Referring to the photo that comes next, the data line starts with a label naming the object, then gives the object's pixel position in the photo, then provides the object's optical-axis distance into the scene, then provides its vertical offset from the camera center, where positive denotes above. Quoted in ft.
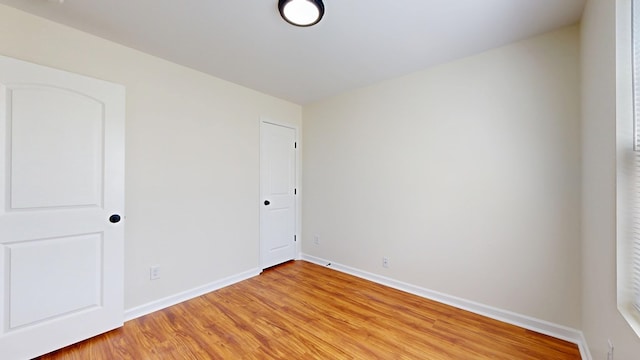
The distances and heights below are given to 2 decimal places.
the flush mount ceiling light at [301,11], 5.29 +3.78
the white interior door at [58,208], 5.46 -0.66
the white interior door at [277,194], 11.16 -0.61
